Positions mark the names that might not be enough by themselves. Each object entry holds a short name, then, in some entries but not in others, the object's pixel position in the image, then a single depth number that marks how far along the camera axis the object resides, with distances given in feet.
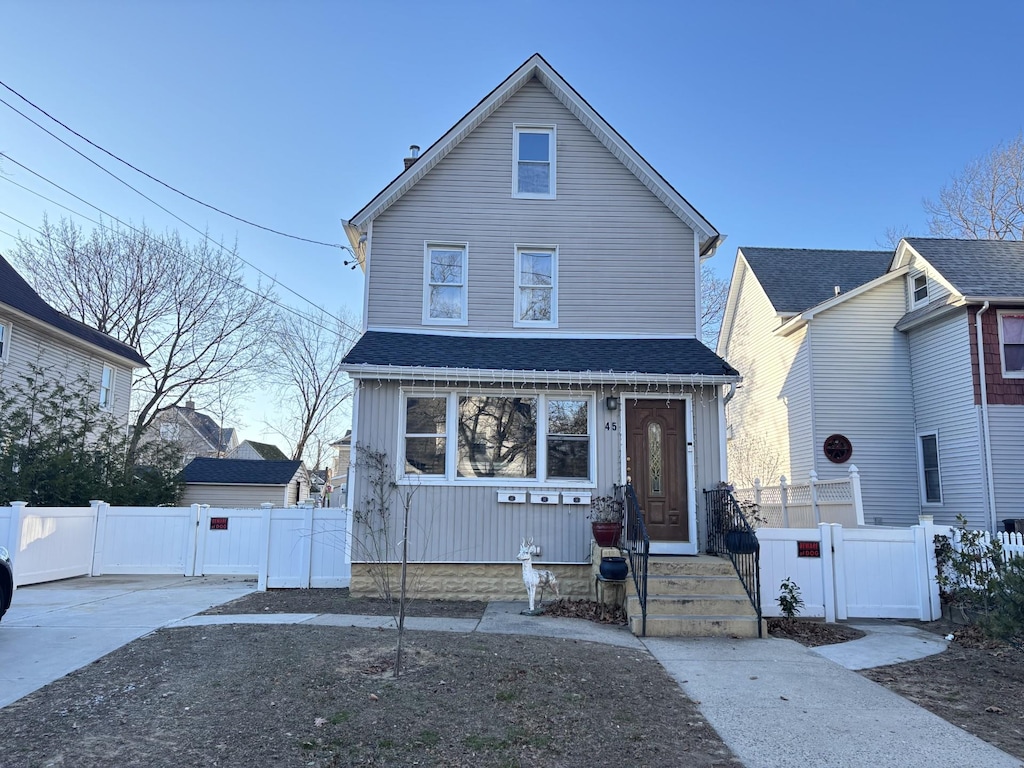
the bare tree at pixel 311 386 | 106.93
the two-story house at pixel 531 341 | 32.55
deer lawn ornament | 28.55
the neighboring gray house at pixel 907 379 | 45.44
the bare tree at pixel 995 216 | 78.43
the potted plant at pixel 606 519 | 30.22
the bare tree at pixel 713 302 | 88.99
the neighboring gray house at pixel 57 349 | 53.62
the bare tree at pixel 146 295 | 80.74
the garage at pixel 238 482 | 80.18
